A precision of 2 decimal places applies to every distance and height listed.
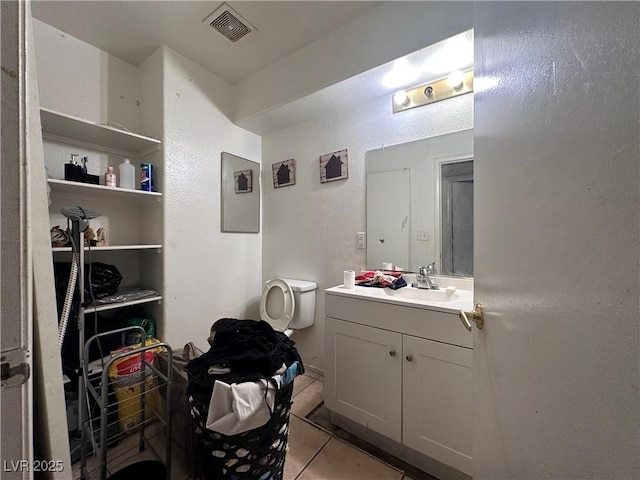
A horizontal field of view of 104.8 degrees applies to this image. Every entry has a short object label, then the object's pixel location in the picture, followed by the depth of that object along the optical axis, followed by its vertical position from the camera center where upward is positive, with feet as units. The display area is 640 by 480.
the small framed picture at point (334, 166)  6.45 +1.91
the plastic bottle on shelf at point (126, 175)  5.49 +1.44
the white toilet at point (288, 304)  6.53 -1.82
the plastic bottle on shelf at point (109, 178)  5.17 +1.30
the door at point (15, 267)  1.39 -0.16
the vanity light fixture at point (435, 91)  4.86 +3.06
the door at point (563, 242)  0.86 -0.03
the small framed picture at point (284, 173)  7.34 +1.98
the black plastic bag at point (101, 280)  4.74 -0.82
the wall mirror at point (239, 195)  6.97 +1.31
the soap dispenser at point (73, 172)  4.77 +1.33
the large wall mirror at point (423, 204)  4.99 +0.72
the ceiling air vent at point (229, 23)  4.84 +4.46
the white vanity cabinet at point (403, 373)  3.71 -2.35
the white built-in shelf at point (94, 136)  4.59 +2.22
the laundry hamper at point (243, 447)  3.16 -2.76
